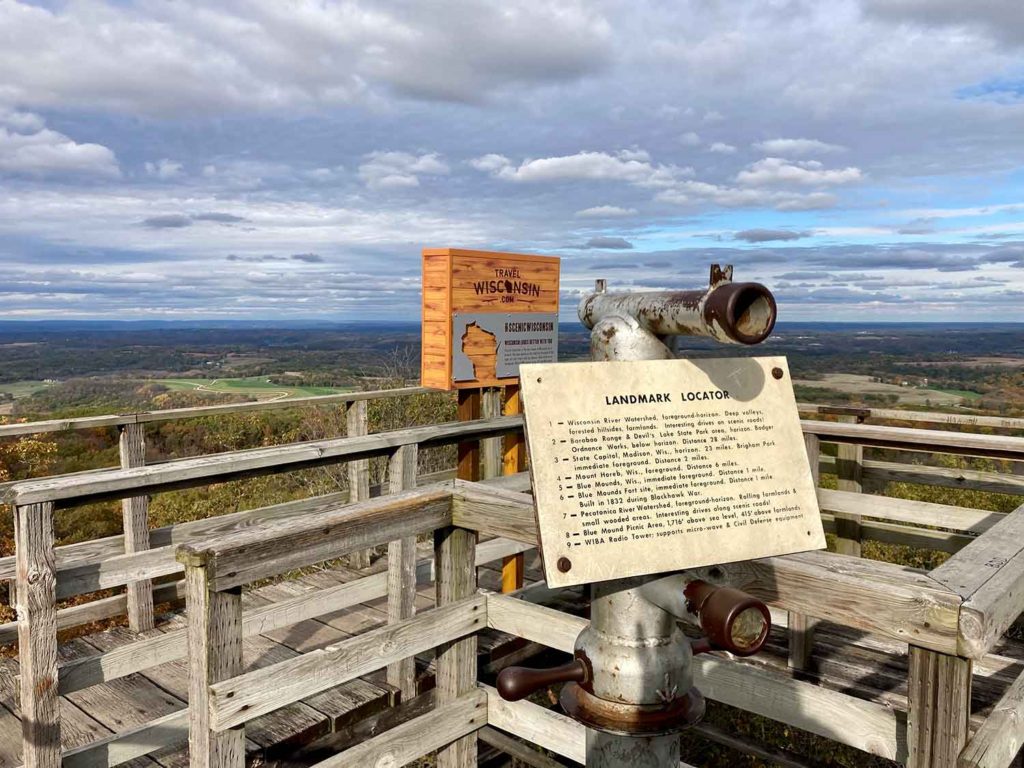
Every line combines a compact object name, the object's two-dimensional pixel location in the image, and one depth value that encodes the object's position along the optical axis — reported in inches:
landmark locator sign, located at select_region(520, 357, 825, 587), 55.6
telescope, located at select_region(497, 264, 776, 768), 57.1
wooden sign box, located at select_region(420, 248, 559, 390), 196.2
